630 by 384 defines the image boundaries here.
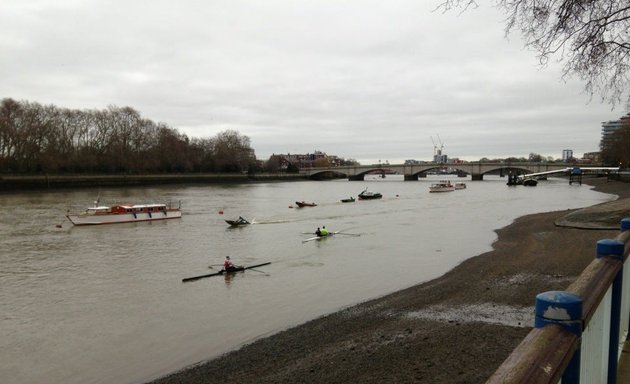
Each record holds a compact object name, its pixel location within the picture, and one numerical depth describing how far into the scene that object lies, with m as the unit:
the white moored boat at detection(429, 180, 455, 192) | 85.12
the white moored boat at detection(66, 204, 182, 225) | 40.97
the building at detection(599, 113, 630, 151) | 115.56
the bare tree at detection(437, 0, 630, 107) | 10.80
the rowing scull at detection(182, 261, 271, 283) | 19.44
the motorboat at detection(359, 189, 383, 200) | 68.47
